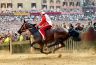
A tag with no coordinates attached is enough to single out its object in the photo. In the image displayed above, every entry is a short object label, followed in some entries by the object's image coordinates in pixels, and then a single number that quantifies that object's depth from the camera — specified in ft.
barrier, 59.57
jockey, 51.06
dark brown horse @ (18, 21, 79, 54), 51.24
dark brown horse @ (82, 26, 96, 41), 55.47
